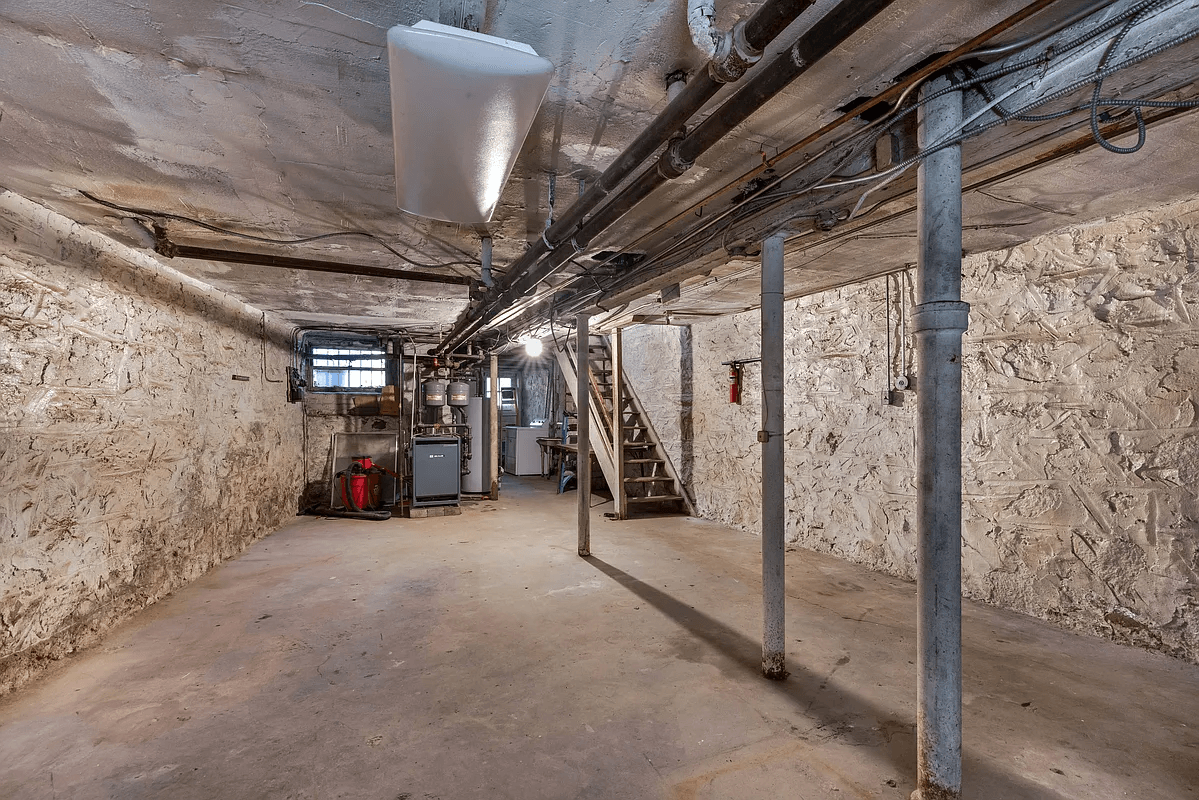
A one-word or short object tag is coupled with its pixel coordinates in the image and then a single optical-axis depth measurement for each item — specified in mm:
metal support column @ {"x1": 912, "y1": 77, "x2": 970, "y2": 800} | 1502
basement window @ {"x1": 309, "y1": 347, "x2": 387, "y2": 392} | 6859
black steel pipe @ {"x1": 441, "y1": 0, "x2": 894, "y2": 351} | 1134
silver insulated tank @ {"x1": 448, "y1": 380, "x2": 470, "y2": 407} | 7055
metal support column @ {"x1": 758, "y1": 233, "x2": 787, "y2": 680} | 2350
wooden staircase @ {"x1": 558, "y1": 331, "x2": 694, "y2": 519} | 5727
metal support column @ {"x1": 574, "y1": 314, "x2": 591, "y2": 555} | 4297
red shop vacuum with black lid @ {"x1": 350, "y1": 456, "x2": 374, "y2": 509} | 6168
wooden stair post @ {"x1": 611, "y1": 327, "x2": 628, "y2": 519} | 5676
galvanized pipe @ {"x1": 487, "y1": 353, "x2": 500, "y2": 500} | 7023
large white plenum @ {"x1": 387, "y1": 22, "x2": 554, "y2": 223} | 1168
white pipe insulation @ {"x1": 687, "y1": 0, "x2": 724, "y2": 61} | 1178
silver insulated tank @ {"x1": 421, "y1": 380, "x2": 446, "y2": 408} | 6832
